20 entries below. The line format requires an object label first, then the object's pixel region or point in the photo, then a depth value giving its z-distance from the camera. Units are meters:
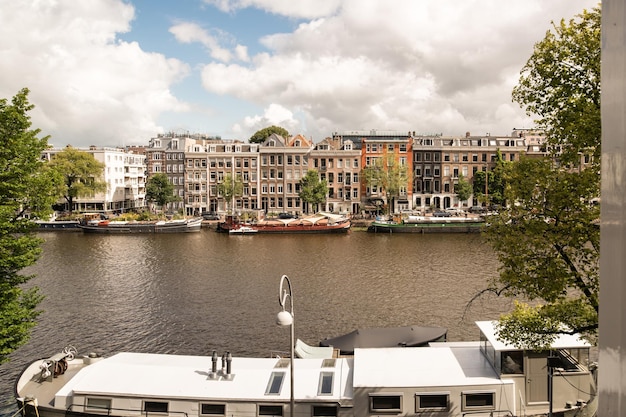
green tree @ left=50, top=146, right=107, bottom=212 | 90.81
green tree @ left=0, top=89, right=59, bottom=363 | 17.12
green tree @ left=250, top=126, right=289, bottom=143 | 118.88
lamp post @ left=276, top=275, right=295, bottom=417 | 13.16
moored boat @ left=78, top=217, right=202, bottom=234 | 75.88
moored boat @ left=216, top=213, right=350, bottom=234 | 72.62
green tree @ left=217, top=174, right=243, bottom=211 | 89.94
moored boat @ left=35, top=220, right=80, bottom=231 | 81.44
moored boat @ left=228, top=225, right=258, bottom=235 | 72.81
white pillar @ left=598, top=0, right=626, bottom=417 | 3.01
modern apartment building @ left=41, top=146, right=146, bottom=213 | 104.50
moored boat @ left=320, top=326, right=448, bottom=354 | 23.34
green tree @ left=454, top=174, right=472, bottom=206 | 92.06
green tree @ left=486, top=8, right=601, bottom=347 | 13.00
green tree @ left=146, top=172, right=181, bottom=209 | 94.06
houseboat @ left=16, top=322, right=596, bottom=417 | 15.88
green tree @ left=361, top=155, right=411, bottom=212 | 88.31
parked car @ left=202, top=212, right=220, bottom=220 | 88.69
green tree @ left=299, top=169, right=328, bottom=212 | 86.62
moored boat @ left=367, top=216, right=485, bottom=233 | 71.38
